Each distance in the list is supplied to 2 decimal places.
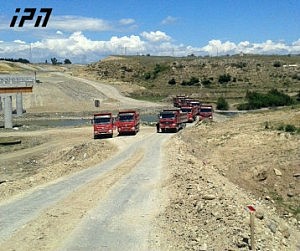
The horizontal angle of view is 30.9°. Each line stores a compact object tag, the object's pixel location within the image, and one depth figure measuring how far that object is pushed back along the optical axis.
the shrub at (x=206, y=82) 141.12
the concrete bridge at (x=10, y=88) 59.75
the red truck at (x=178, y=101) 89.85
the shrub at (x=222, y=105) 91.55
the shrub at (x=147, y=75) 156.25
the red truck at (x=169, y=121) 52.38
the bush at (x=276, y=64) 170.59
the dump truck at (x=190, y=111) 65.00
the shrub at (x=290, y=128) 41.13
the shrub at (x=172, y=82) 146.38
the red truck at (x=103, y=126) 50.38
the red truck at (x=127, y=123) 50.75
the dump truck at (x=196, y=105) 70.96
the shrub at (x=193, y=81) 143.52
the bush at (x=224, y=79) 144.20
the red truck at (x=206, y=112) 66.69
